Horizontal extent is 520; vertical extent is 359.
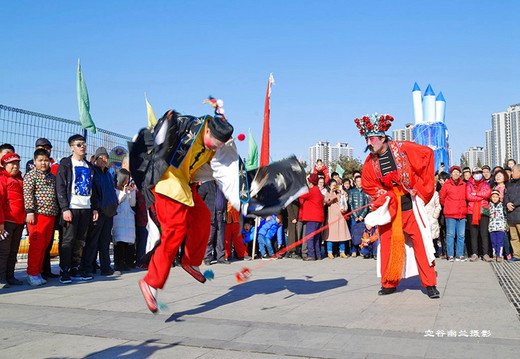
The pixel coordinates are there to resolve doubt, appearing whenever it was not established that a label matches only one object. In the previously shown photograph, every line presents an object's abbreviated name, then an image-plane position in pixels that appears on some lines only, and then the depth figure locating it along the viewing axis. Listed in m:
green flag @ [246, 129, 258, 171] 19.86
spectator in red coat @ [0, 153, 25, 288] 6.64
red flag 13.48
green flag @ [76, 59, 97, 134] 10.20
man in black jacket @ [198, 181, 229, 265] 9.69
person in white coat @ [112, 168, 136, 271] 8.58
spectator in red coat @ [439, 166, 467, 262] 10.23
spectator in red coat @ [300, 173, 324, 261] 10.73
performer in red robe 5.76
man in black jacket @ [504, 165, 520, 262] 9.91
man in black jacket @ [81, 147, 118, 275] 7.72
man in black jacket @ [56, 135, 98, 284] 7.07
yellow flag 12.40
